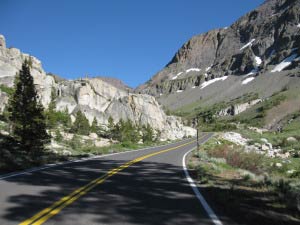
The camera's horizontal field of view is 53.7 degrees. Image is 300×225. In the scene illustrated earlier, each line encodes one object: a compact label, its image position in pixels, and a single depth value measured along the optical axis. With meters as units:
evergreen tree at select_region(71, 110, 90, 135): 59.70
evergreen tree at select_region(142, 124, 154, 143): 66.57
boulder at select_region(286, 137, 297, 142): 45.82
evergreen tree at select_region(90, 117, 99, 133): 64.72
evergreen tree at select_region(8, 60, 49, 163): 25.36
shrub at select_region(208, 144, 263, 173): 17.15
